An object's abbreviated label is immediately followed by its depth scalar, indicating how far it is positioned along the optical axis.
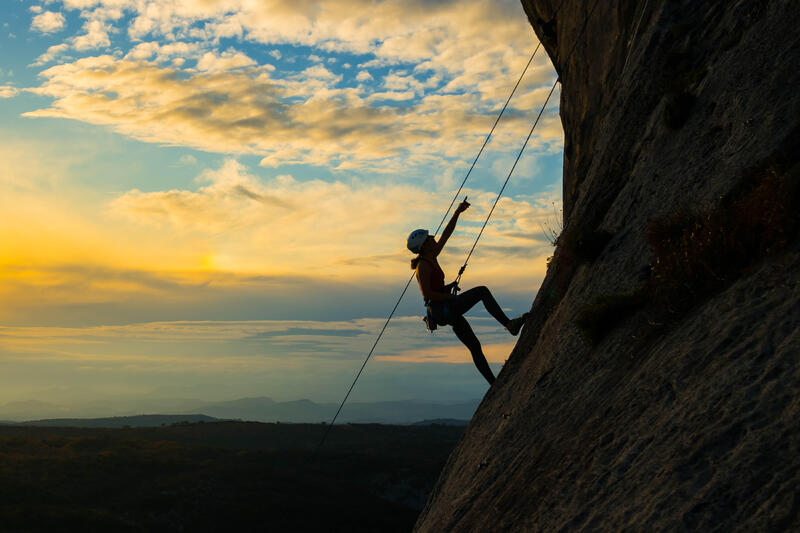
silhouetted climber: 14.96
